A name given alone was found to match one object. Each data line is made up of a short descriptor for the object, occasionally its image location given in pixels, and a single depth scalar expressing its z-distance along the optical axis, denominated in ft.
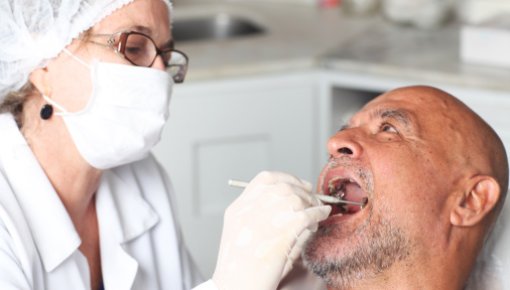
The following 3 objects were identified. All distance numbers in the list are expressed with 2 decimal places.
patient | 3.91
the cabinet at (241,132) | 6.08
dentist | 4.19
